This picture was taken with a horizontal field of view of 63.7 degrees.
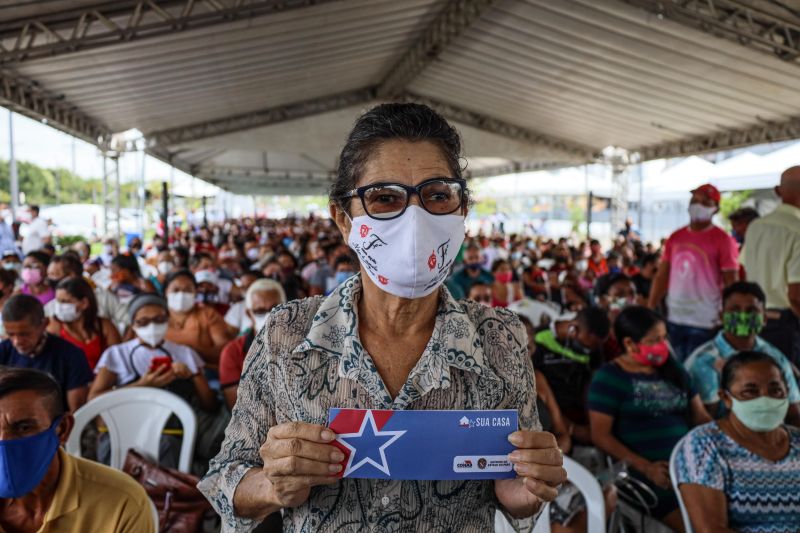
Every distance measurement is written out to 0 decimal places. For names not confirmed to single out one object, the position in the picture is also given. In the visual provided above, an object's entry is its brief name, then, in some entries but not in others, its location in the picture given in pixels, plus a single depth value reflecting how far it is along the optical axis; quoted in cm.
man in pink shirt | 454
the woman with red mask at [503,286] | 697
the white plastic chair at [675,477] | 251
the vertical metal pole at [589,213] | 1658
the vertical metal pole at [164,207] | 1291
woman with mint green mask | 238
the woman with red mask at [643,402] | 315
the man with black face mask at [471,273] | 669
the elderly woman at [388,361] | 123
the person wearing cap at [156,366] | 357
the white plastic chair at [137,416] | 322
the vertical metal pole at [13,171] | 1299
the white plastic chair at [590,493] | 256
